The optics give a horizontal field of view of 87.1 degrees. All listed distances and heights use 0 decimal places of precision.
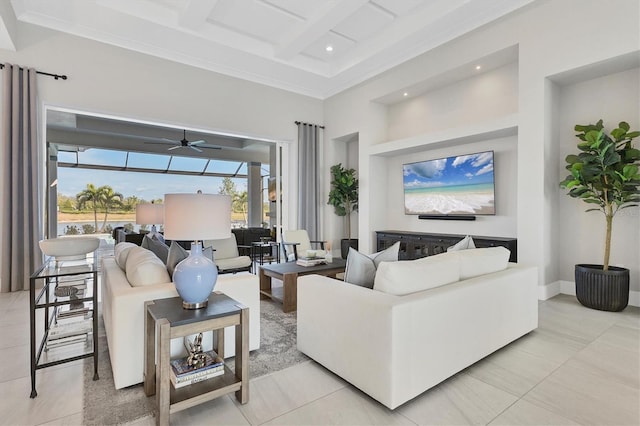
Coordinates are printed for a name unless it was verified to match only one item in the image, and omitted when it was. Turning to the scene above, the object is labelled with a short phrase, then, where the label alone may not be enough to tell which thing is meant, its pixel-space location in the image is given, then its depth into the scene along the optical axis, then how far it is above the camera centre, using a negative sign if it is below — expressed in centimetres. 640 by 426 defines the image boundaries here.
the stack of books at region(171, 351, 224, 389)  182 -88
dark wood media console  447 -45
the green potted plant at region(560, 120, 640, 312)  343 +29
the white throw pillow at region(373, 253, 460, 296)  199 -38
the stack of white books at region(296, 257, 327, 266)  423 -61
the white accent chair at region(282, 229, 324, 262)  548 -47
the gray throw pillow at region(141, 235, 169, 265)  308 -31
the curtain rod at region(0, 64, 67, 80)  454 +191
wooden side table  164 -71
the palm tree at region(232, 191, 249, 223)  1397 +58
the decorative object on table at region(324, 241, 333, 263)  448 -59
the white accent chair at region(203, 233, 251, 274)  481 -67
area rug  180 -106
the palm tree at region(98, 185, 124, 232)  1181 +55
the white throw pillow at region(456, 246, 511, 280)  242 -36
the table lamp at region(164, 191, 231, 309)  186 -8
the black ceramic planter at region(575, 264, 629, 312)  343 -79
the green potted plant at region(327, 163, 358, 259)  689 +40
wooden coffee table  365 -71
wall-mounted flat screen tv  505 +45
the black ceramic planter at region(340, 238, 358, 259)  695 -63
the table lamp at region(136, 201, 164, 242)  355 +0
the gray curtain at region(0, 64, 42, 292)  431 +44
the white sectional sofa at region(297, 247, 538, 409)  180 -67
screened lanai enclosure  869 +147
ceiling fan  740 +158
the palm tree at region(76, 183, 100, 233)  1149 +57
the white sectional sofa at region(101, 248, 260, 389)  201 -62
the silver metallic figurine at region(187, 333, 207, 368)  195 -83
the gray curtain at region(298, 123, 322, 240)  701 +72
